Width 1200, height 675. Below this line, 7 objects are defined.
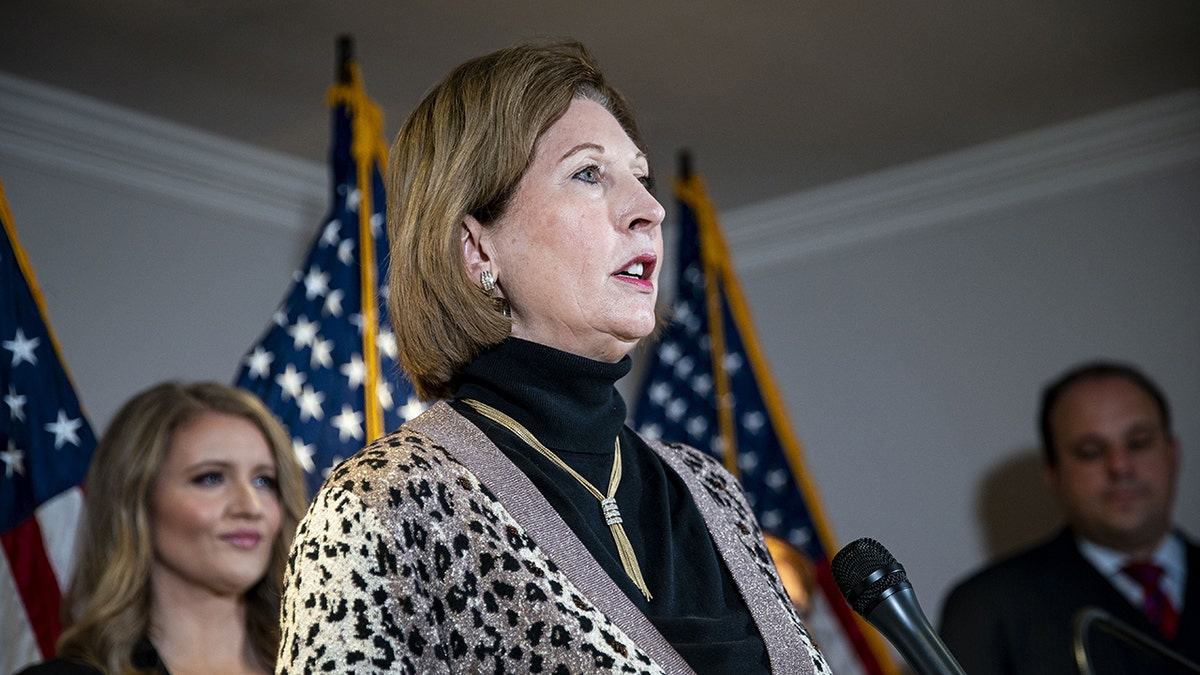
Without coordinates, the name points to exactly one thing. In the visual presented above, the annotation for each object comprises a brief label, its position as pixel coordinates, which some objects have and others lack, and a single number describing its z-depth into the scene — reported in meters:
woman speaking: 1.08
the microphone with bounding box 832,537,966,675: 1.07
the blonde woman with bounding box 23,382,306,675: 2.63
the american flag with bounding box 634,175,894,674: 4.57
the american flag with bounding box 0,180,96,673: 2.91
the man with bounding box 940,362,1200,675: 3.68
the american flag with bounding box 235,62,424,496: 3.36
